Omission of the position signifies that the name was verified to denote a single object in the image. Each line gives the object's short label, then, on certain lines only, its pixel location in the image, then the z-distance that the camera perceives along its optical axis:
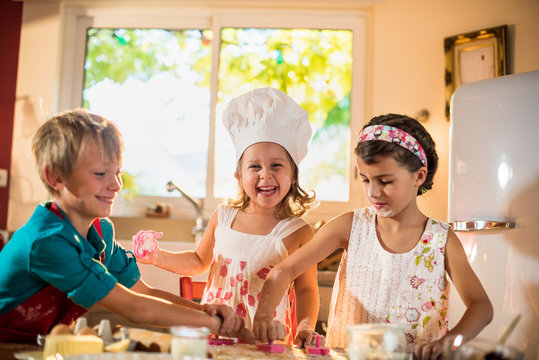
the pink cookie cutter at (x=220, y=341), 0.98
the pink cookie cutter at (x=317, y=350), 0.97
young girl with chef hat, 1.59
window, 3.41
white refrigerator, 1.46
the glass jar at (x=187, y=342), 0.71
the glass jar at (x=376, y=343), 0.72
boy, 0.93
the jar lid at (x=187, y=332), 0.71
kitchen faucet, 3.02
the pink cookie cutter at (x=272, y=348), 0.95
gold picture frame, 2.83
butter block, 0.73
